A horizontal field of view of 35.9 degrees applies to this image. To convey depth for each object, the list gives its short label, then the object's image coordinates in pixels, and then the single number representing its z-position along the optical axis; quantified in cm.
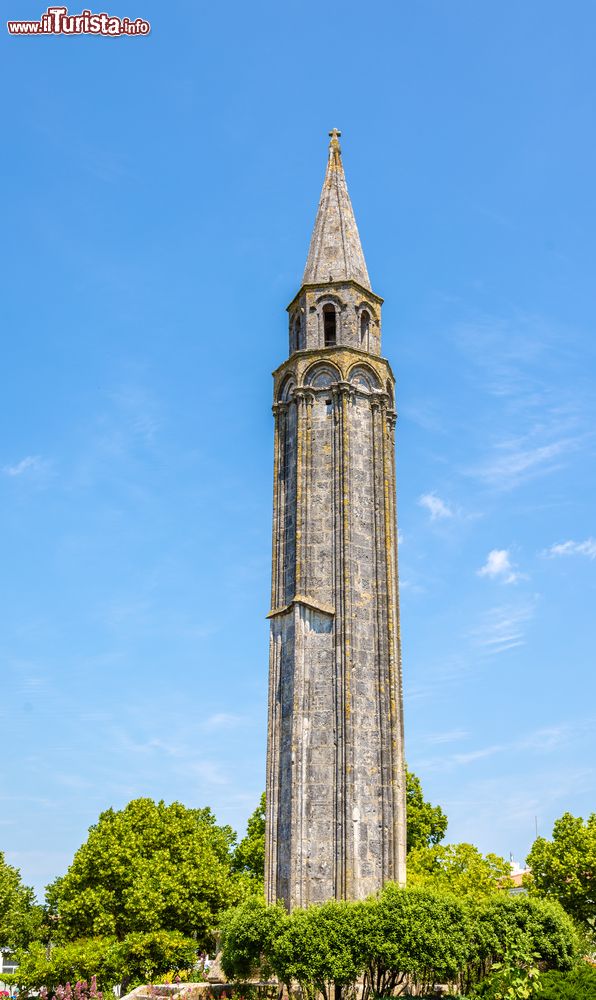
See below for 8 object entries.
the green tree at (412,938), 2075
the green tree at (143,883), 3622
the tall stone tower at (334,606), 2486
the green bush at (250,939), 2272
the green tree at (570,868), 4081
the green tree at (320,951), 2058
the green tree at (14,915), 4422
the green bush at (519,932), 2245
